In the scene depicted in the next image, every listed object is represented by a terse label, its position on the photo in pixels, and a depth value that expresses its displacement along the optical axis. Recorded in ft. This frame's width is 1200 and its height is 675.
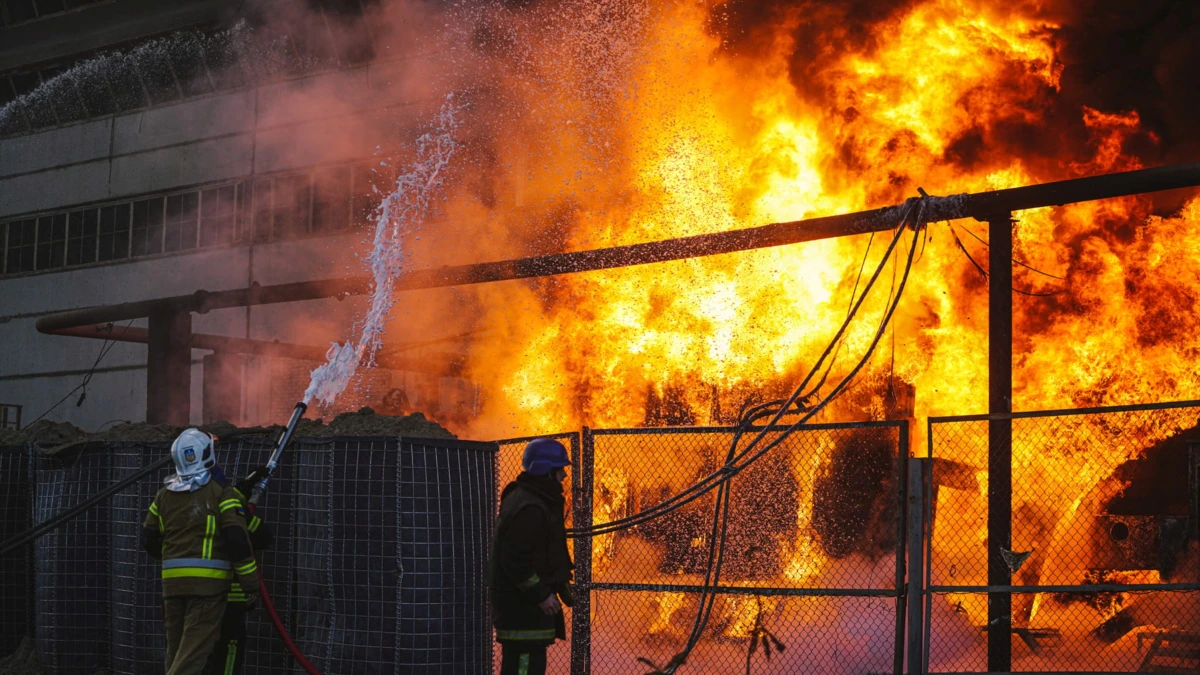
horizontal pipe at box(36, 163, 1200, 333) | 28.96
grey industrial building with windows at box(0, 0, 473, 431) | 69.72
